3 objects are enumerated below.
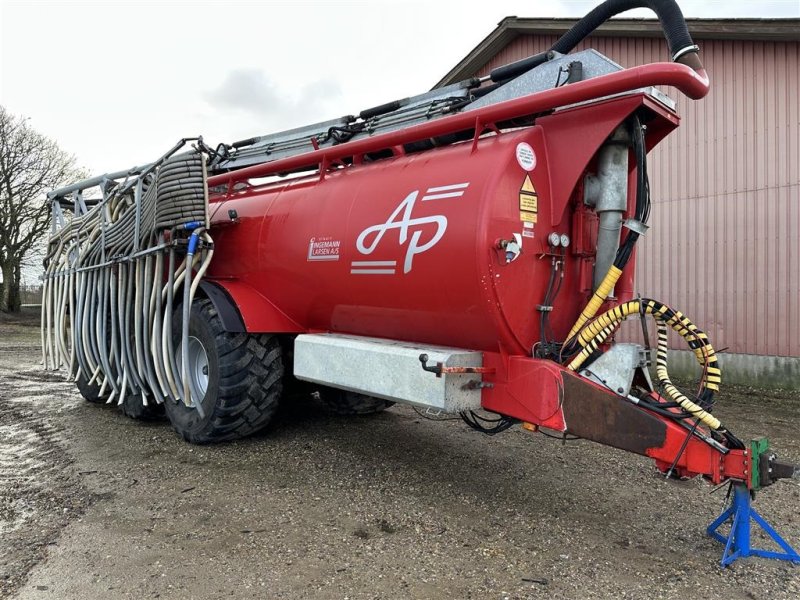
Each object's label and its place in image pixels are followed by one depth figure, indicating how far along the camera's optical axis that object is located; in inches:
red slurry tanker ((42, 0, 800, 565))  111.0
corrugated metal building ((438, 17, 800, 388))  287.9
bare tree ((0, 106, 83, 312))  749.9
